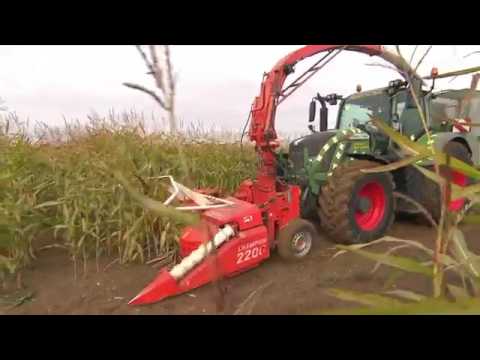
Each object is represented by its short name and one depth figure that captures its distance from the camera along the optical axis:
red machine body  2.49
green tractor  3.68
